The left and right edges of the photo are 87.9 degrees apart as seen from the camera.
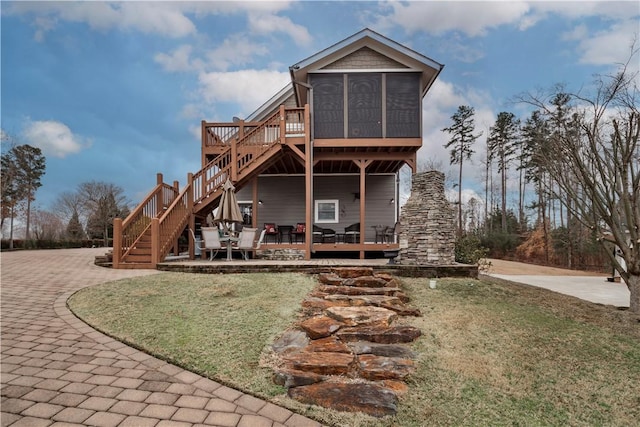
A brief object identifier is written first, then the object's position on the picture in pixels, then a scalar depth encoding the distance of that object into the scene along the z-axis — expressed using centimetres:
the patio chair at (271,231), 1215
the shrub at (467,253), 915
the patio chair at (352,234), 1182
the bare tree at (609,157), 668
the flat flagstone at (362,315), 437
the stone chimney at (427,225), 768
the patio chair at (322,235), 1131
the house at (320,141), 950
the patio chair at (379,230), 1271
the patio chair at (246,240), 922
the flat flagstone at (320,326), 400
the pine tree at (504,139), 2655
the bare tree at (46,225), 2567
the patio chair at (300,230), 1221
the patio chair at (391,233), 1131
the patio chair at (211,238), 891
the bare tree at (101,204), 2520
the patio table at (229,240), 899
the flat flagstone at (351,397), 266
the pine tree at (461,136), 2741
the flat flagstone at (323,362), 315
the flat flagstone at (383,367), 316
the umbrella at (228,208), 900
